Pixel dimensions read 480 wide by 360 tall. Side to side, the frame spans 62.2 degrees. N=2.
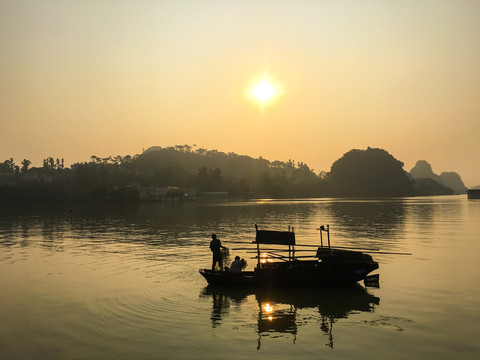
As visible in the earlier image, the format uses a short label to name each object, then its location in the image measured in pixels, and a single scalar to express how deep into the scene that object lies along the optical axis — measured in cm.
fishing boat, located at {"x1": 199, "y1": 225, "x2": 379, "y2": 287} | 2556
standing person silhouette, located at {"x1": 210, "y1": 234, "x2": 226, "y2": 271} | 2819
